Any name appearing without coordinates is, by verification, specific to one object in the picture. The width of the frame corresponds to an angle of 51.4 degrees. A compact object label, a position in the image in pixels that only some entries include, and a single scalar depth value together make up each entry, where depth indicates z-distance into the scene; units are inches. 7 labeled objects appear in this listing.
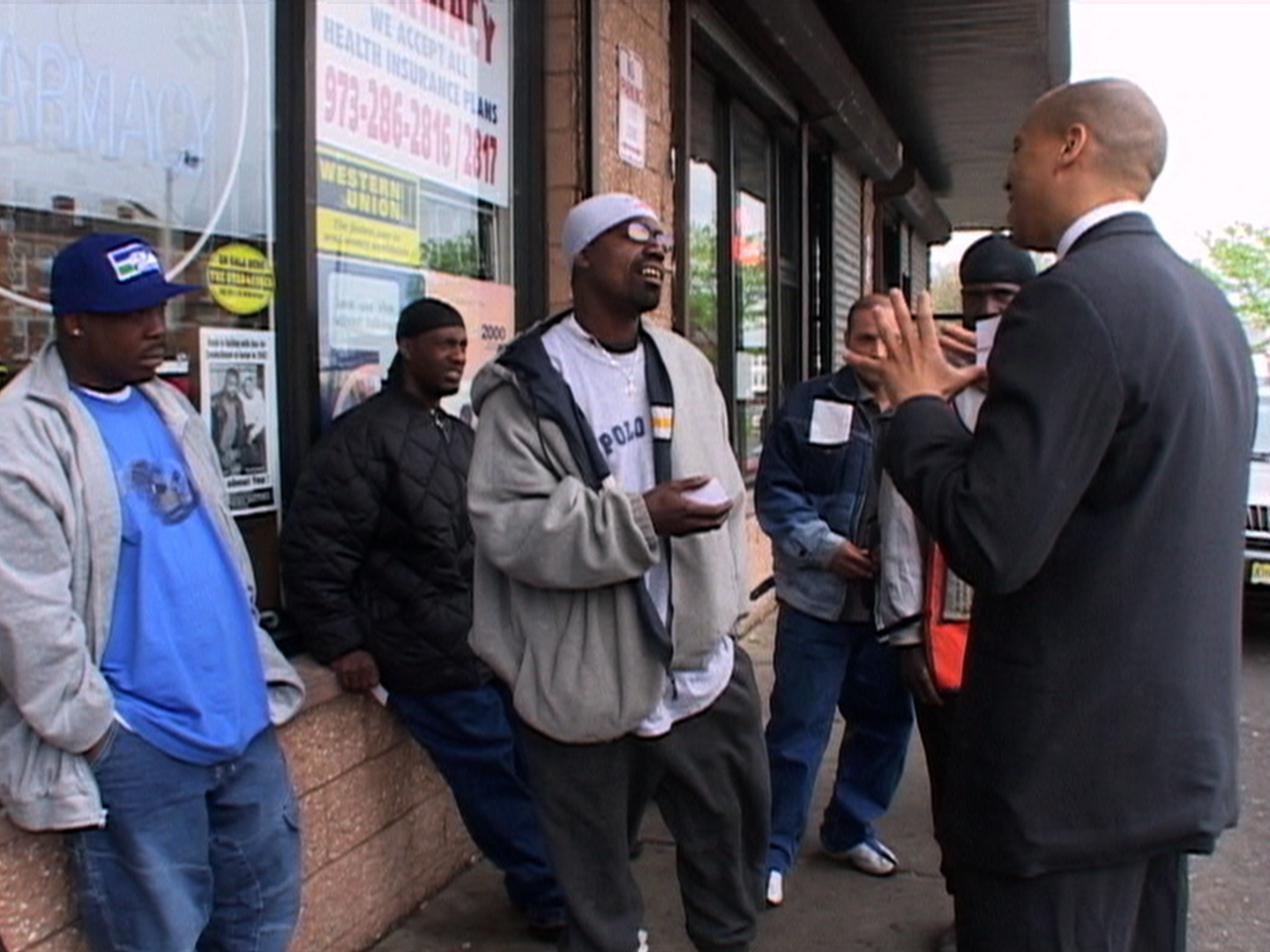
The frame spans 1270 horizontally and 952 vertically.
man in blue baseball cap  88.0
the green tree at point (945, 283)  1454.2
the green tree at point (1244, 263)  1656.0
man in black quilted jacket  133.6
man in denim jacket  155.9
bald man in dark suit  72.4
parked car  327.9
